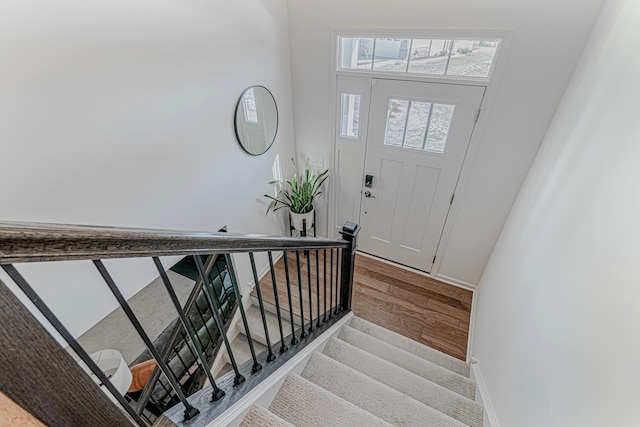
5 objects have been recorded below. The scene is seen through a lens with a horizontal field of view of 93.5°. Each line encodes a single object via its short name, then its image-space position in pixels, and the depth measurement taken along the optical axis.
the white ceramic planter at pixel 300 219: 3.51
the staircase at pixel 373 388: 1.41
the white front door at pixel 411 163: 2.60
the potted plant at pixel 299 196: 3.43
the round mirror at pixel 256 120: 2.58
